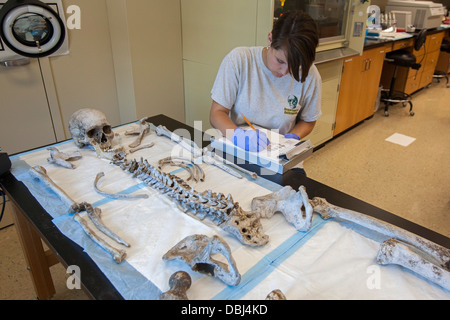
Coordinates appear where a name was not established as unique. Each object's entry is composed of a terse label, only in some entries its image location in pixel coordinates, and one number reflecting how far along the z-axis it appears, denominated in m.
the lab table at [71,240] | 0.95
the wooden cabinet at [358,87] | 3.69
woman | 1.91
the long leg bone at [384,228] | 0.97
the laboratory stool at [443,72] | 5.72
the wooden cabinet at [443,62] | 6.33
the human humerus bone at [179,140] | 1.66
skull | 1.67
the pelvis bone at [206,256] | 0.93
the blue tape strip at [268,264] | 0.92
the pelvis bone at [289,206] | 1.15
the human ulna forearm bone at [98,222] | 1.09
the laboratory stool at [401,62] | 4.43
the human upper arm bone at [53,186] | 1.23
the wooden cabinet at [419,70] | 5.07
